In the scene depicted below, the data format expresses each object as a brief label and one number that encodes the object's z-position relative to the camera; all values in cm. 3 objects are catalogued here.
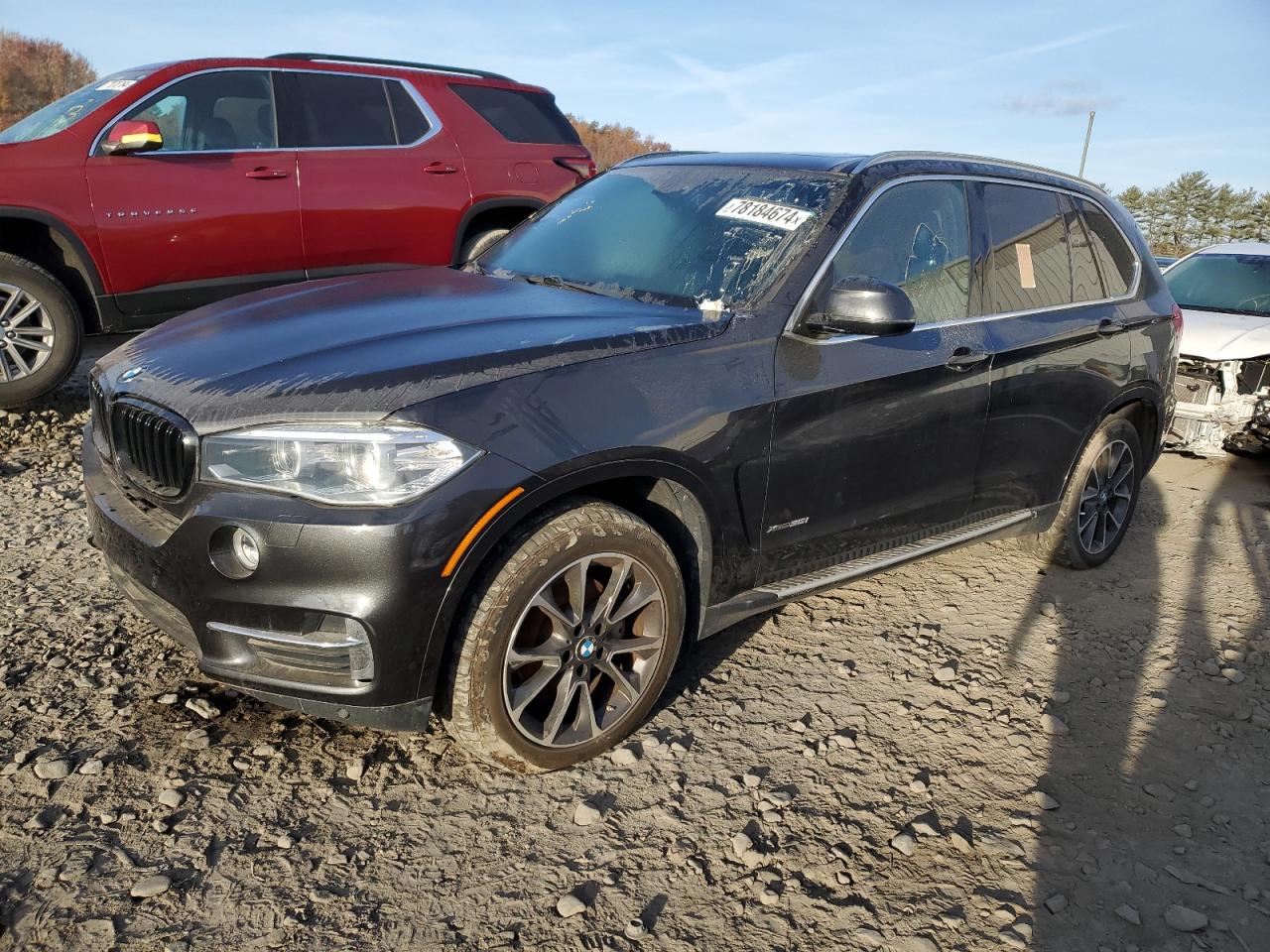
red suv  523
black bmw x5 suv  241
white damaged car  684
